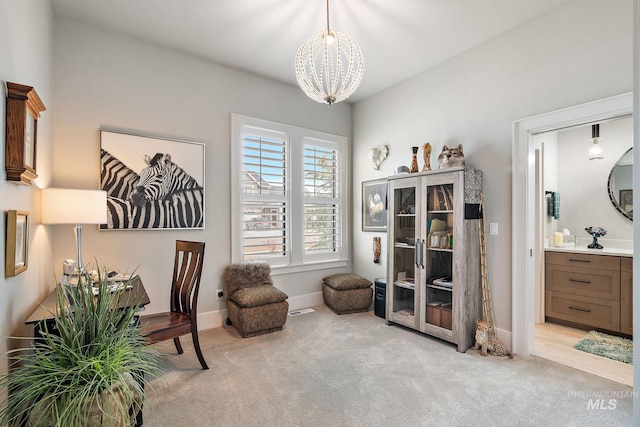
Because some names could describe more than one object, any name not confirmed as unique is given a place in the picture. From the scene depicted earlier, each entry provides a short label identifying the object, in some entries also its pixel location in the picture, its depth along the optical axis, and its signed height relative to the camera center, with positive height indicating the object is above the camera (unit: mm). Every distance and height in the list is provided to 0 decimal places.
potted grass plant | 1109 -601
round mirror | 3635 +376
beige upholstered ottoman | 4031 -1025
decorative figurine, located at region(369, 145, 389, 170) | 4277 +858
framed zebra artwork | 3002 +357
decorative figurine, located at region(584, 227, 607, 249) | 3645 -213
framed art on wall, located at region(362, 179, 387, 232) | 4297 +156
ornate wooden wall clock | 1533 +429
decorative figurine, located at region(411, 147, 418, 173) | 3600 +635
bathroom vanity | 3201 -797
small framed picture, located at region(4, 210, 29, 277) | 1506 -144
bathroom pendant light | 3762 +867
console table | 1672 -570
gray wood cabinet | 2980 -402
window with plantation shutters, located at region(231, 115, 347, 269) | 3811 +282
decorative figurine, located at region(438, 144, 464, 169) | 3098 +591
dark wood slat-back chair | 2375 -801
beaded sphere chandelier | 2266 +1129
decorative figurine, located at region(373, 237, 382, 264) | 4359 -453
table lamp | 2234 +66
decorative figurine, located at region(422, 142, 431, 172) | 3430 +668
